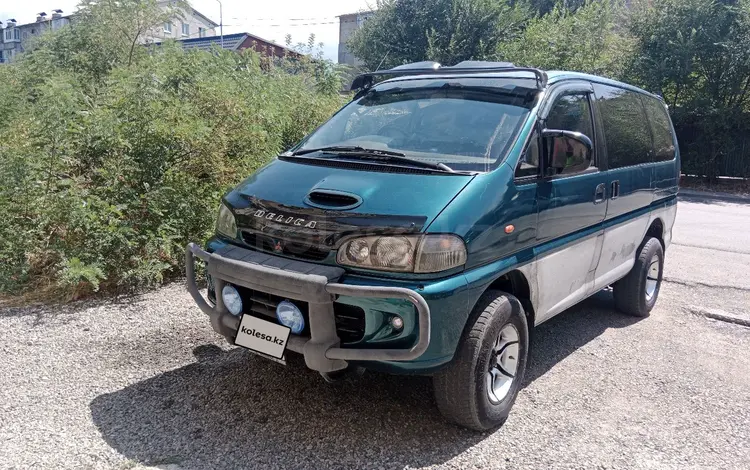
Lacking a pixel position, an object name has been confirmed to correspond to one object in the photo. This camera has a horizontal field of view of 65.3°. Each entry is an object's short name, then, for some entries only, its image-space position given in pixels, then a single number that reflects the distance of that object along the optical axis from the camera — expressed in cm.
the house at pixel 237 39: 3250
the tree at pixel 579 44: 1920
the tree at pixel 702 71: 1683
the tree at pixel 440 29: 2347
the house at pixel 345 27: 5247
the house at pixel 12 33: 5973
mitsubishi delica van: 287
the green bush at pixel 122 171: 524
